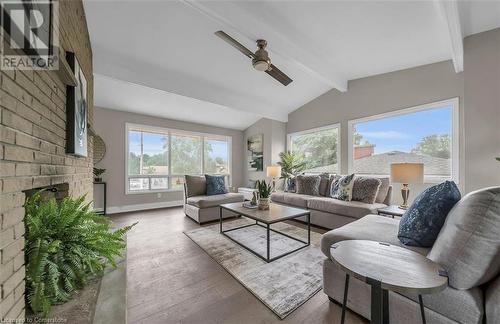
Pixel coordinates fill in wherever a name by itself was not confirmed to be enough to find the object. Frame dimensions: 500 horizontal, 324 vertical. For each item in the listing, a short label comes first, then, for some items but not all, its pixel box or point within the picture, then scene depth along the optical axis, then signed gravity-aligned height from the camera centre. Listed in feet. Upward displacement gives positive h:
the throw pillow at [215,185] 13.60 -1.52
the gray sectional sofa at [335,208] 9.68 -2.35
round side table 2.69 -1.63
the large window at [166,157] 15.93 +0.56
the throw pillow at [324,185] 13.03 -1.43
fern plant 3.17 -1.72
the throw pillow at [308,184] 13.21 -1.43
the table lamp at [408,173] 8.43 -0.39
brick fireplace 2.46 +0.21
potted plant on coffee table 9.40 -1.54
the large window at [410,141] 10.64 +1.43
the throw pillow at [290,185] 14.58 -1.60
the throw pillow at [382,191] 10.84 -1.50
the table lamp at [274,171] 15.66 -0.61
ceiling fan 7.22 +4.21
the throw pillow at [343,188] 11.07 -1.43
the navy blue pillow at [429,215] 4.35 -1.18
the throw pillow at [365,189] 10.53 -1.38
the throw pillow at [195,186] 13.39 -1.55
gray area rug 5.38 -3.58
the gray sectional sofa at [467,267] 3.12 -1.71
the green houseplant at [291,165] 17.26 -0.14
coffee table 7.51 -2.19
